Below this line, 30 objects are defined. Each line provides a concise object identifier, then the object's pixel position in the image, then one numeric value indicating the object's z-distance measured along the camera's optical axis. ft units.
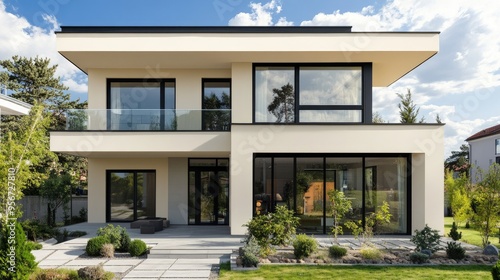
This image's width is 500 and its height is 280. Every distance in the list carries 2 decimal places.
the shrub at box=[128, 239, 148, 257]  32.63
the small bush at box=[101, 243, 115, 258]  32.60
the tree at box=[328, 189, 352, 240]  35.83
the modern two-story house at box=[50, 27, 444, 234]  41.45
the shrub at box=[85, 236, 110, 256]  32.63
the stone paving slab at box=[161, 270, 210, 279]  26.84
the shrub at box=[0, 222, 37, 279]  21.77
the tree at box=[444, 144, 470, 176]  189.41
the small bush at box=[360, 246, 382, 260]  30.63
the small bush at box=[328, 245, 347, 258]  31.01
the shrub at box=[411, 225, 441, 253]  31.68
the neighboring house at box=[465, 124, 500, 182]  120.19
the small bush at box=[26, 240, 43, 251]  35.50
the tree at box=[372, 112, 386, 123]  81.43
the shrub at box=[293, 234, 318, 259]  30.94
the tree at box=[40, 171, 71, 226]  51.13
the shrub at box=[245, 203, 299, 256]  31.12
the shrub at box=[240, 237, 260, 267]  28.53
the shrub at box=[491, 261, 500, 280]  19.59
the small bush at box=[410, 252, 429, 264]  29.81
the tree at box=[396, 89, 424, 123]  63.57
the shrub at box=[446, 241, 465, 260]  30.94
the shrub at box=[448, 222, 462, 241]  40.09
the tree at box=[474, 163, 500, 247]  34.91
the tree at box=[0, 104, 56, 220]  35.78
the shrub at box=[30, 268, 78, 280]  24.79
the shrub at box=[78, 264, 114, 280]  24.73
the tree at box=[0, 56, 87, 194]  90.02
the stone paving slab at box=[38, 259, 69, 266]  30.27
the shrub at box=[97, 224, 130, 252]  33.86
